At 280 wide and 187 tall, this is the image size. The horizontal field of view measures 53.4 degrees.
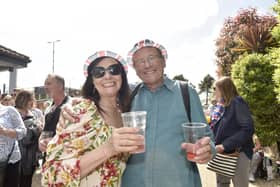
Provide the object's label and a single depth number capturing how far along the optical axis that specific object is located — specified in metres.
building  8.16
